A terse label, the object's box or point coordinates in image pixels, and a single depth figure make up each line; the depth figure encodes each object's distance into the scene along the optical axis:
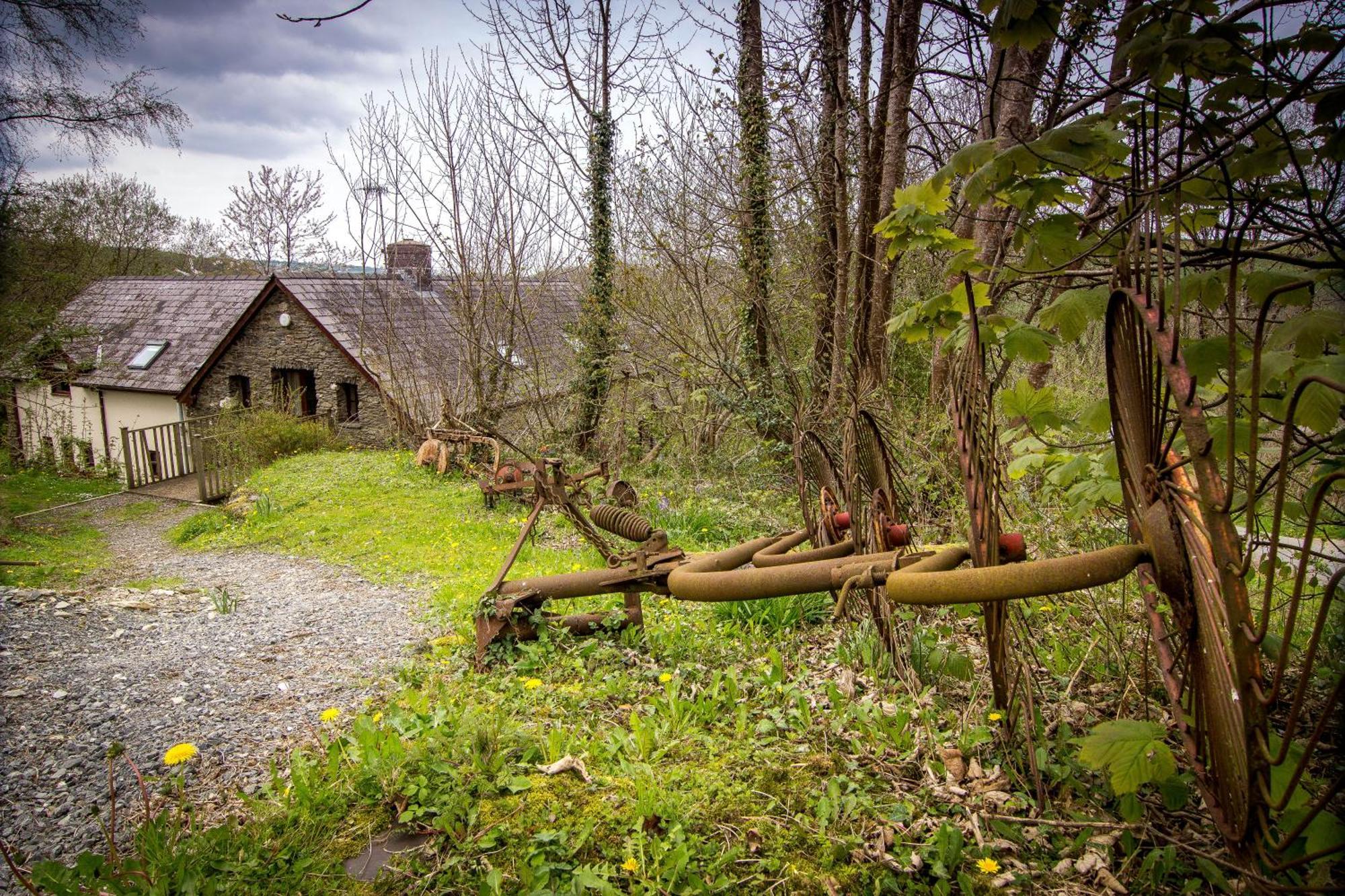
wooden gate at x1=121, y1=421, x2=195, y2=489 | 17.45
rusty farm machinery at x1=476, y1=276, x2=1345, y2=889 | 1.39
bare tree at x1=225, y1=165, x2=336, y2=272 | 29.97
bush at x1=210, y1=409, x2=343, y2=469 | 16.75
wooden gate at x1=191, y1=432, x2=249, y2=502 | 15.51
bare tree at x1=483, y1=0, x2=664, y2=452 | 11.97
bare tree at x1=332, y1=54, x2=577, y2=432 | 12.55
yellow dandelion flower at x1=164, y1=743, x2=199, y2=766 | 2.38
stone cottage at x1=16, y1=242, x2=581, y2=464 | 13.30
